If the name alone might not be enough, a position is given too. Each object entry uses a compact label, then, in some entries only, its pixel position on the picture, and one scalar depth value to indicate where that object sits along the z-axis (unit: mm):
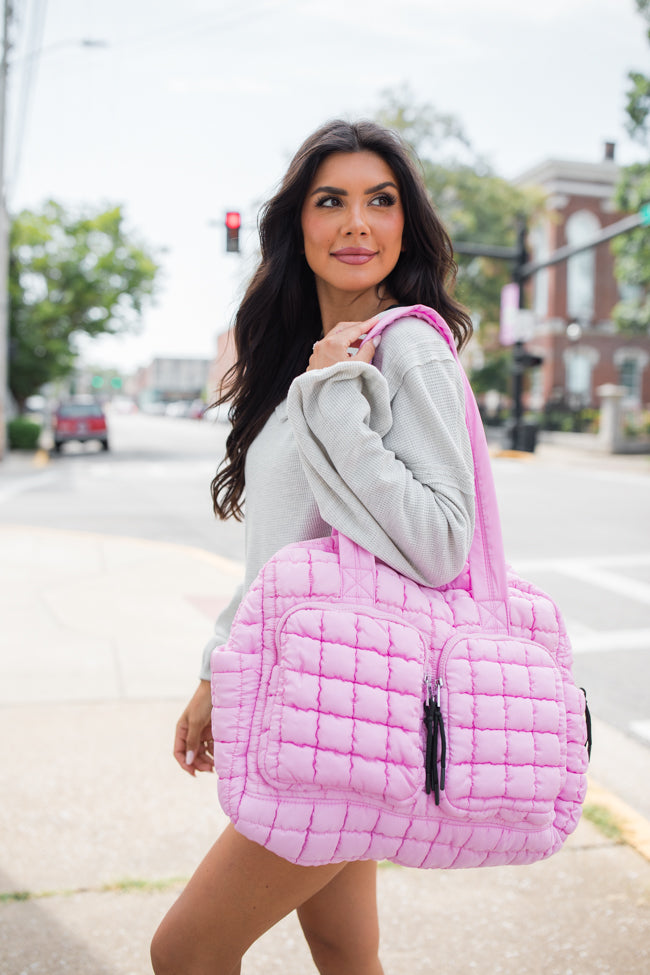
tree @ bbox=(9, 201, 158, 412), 28719
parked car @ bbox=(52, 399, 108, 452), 26966
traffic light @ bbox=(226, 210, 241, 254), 14109
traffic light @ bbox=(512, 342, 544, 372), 23719
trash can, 24062
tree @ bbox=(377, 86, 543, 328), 32844
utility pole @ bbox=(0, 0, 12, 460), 19750
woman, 1447
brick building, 37344
